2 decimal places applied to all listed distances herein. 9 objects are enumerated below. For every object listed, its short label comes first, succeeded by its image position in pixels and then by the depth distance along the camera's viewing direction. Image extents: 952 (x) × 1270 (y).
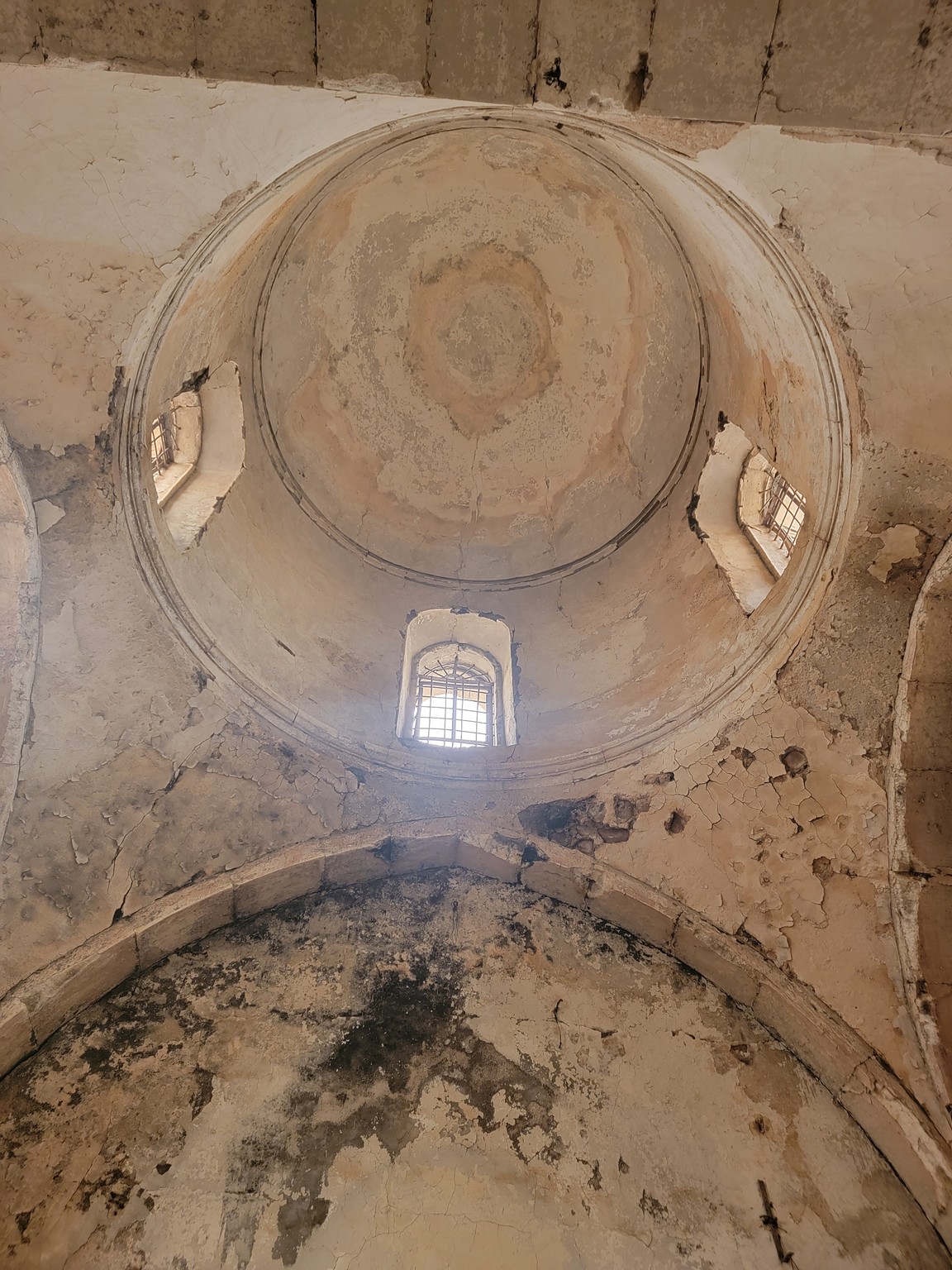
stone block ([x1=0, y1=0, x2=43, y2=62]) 2.88
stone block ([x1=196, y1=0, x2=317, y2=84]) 3.02
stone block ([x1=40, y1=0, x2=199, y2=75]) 2.94
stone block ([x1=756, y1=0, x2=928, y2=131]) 3.06
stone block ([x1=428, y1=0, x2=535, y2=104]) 3.13
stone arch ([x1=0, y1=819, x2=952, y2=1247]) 4.76
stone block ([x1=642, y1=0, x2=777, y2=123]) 3.11
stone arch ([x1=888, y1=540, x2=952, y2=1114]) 5.10
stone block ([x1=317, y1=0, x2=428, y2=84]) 3.08
